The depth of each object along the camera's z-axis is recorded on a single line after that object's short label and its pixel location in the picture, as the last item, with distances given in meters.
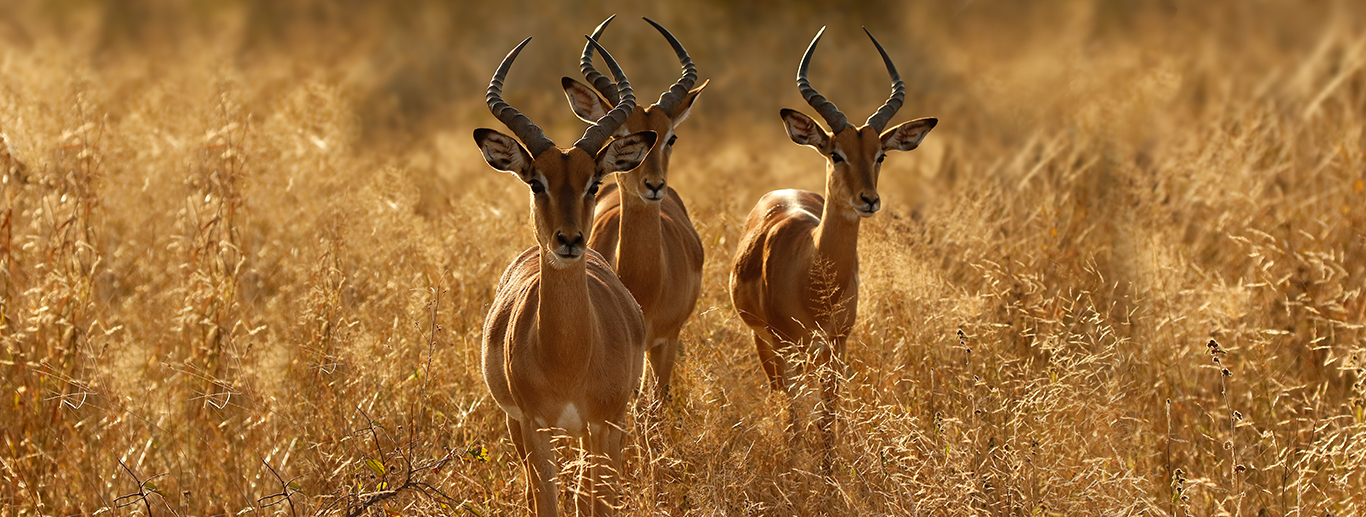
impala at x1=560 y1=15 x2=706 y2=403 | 13.22
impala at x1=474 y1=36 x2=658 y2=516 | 9.73
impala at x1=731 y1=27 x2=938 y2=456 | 13.69
